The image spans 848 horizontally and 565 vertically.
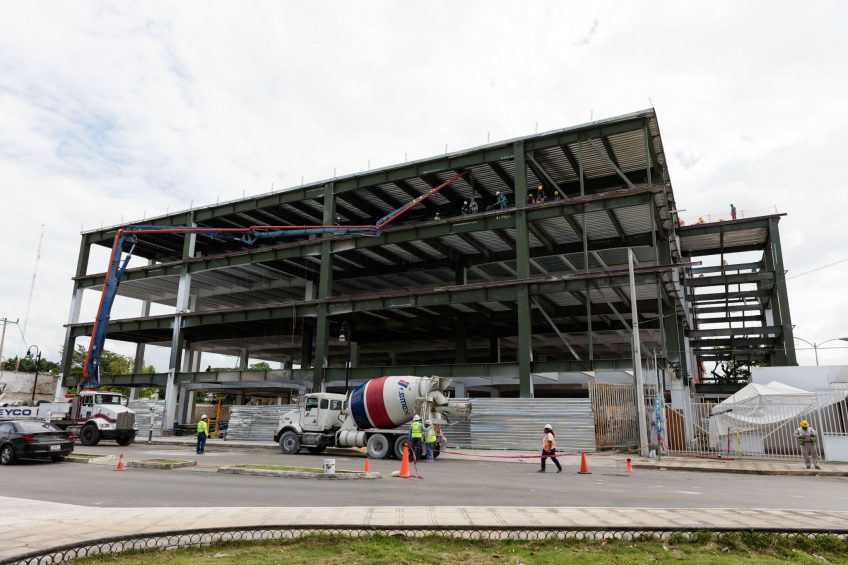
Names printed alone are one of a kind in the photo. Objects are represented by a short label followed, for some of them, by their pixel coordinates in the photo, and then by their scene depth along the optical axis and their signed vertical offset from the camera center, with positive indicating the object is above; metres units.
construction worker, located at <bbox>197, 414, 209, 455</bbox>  23.25 -1.07
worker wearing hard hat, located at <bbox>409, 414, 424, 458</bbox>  19.97 -0.73
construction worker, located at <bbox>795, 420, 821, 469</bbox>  18.66 -0.68
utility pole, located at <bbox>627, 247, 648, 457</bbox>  21.81 +1.08
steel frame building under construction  31.77 +10.24
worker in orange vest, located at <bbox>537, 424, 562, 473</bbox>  17.17 -0.95
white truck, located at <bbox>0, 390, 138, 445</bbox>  27.88 -0.62
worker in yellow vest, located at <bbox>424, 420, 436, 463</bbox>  20.61 -0.93
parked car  18.11 -1.20
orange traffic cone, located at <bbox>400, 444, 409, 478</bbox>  15.32 -1.45
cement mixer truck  22.02 -0.16
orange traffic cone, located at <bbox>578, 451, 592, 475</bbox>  16.91 -1.52
